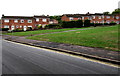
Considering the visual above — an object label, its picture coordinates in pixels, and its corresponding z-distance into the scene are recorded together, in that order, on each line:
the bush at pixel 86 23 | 43.80
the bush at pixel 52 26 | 44.95
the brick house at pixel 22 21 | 53.91
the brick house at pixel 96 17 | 63.11
